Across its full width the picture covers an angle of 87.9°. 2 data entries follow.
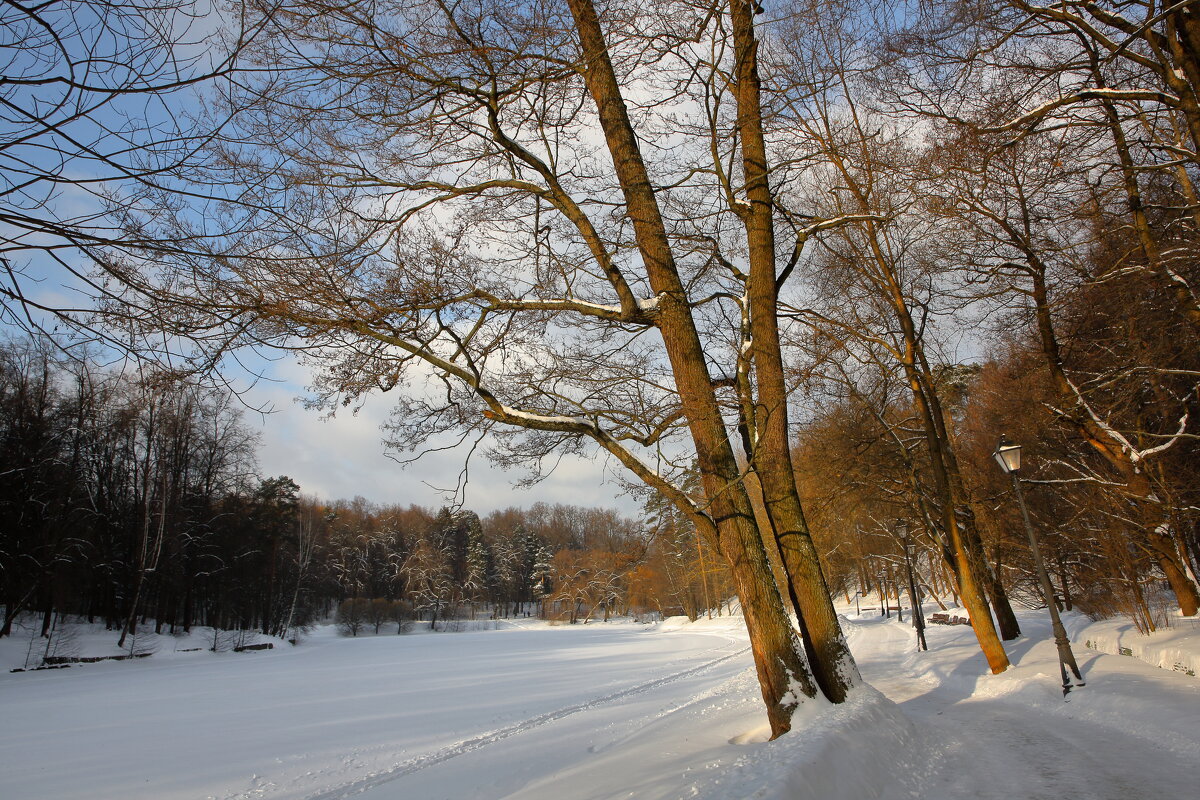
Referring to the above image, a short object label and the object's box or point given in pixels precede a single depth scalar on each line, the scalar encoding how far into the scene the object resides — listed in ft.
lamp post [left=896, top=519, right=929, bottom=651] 65.87
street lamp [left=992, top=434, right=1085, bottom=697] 29.58
